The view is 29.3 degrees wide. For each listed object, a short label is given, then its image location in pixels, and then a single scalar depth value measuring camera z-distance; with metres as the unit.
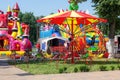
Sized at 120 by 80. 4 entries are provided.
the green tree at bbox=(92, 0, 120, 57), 18.74
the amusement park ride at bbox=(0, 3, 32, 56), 17.04
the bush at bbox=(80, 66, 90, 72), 10.86
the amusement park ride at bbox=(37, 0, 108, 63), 14.82
